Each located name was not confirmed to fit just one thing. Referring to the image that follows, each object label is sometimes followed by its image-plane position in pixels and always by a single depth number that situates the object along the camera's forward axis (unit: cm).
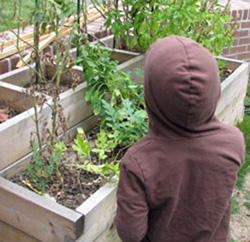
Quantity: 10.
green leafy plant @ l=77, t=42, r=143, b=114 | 294
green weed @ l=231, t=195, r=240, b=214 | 331
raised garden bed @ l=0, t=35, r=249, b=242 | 203
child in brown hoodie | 135
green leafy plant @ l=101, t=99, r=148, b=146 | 275
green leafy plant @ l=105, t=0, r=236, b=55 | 326
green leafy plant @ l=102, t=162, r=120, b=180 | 240
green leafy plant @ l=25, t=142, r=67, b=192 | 240
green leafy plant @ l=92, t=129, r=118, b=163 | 265
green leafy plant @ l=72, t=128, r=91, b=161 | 253
